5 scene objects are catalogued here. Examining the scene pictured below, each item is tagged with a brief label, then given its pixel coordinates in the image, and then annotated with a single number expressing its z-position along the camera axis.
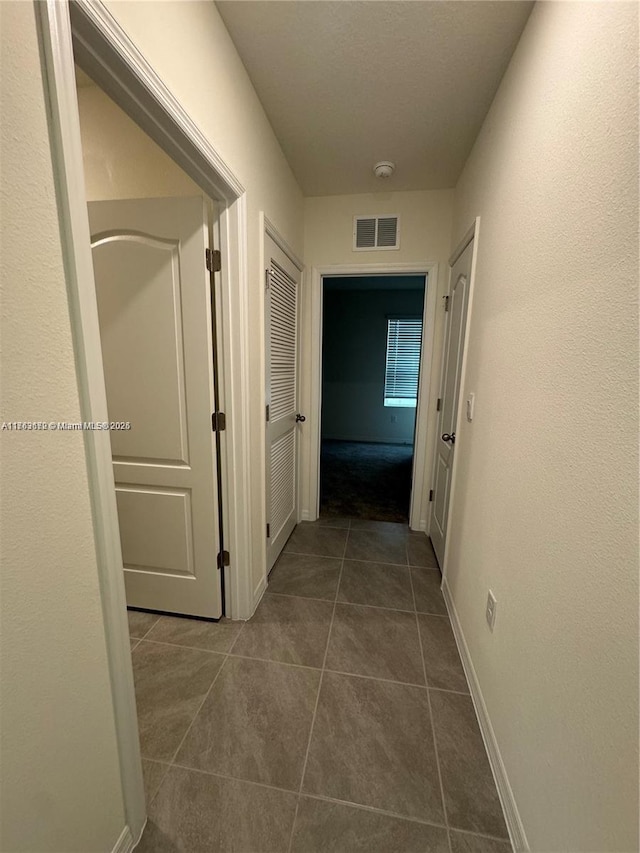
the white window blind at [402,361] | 5.70
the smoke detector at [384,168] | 2.13
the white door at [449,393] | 2.03
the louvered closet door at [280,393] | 2.05
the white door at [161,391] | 1.49
